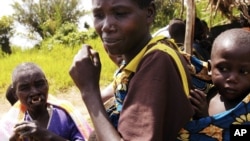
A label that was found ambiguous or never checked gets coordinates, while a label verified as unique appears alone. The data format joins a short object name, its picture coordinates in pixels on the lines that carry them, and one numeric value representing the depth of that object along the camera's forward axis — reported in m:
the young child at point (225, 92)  1.47
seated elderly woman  2.37
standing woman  1.32
